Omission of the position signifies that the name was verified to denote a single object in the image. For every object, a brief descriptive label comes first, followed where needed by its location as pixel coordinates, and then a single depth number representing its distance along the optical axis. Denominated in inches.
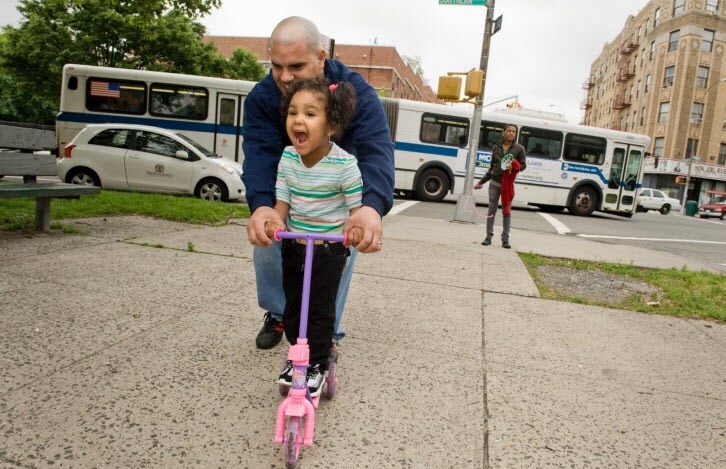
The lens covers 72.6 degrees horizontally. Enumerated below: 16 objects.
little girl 74.5
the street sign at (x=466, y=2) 364.7
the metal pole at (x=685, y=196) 1456.3
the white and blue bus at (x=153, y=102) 551.2
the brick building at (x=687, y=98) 1608.0
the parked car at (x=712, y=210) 1279.5
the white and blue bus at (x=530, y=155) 612.1
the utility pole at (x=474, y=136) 396.8
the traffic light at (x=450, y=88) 369.4
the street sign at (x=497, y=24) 386.6
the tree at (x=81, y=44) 956.0
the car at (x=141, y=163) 400.8
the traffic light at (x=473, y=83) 372.5
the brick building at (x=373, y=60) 2068.2
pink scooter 66.1
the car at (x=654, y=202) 1293.1
